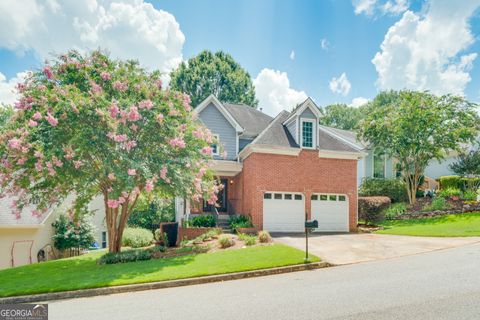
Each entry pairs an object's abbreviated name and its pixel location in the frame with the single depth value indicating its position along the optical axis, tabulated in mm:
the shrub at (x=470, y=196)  22875
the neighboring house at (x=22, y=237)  15969
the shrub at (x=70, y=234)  18594
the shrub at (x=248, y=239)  14070
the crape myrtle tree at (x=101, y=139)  10945
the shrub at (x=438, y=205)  21812
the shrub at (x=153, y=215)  22625
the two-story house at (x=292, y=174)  18219
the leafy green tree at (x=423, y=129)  23188
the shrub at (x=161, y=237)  16844
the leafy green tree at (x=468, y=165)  24438
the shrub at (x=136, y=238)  17609
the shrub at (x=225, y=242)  13930
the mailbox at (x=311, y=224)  10372
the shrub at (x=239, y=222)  17531
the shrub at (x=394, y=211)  22625
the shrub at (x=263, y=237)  14597
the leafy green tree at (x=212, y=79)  40906
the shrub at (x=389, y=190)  25734
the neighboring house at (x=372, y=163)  28844
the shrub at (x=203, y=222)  17734
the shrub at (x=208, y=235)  15930
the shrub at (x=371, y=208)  20672
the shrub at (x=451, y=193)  23906
